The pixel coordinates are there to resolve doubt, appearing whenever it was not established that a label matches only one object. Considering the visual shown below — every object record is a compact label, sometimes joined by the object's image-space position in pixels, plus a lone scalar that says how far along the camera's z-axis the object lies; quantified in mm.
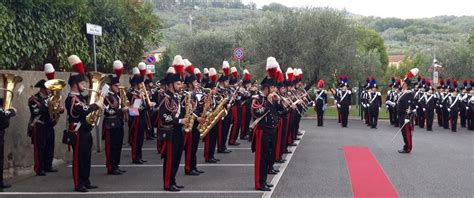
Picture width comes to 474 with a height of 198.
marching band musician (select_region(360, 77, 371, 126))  24788
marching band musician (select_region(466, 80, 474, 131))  22281
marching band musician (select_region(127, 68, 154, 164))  13305
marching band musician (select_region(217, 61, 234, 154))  14867
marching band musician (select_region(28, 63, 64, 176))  11328
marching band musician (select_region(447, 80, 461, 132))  22125
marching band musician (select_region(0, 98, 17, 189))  9844
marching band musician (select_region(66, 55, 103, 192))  9906
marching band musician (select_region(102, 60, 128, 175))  11758
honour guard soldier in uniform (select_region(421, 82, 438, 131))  22672
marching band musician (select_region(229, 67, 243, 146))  16723
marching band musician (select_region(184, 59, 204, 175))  11284
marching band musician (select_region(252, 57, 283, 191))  9797
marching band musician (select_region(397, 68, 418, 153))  14969
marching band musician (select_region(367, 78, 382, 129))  23467
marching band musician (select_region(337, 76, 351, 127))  24141
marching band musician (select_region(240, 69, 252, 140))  16531
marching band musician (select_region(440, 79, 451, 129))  23109
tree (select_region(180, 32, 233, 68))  47250
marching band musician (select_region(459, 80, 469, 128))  22922
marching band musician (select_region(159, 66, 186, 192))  9812
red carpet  9636
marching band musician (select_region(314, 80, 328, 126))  23984
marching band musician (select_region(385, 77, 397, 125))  24044
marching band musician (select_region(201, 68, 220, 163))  13234
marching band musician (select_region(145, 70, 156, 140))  15427
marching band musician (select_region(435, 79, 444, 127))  23828
